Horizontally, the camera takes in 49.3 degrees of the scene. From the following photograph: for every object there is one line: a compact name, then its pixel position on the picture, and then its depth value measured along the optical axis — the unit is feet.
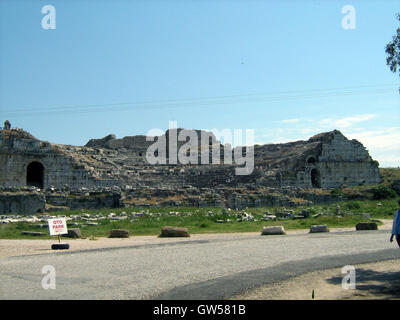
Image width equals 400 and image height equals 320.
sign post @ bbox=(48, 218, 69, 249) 49.90
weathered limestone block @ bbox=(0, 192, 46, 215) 97.04
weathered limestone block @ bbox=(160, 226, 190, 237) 57.93
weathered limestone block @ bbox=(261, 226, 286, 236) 58.80
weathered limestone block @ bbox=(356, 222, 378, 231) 62.85
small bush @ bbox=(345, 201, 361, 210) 100.58
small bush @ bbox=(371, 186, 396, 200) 121.90
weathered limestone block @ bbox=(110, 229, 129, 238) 58.18
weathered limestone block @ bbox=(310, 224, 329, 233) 60.39
